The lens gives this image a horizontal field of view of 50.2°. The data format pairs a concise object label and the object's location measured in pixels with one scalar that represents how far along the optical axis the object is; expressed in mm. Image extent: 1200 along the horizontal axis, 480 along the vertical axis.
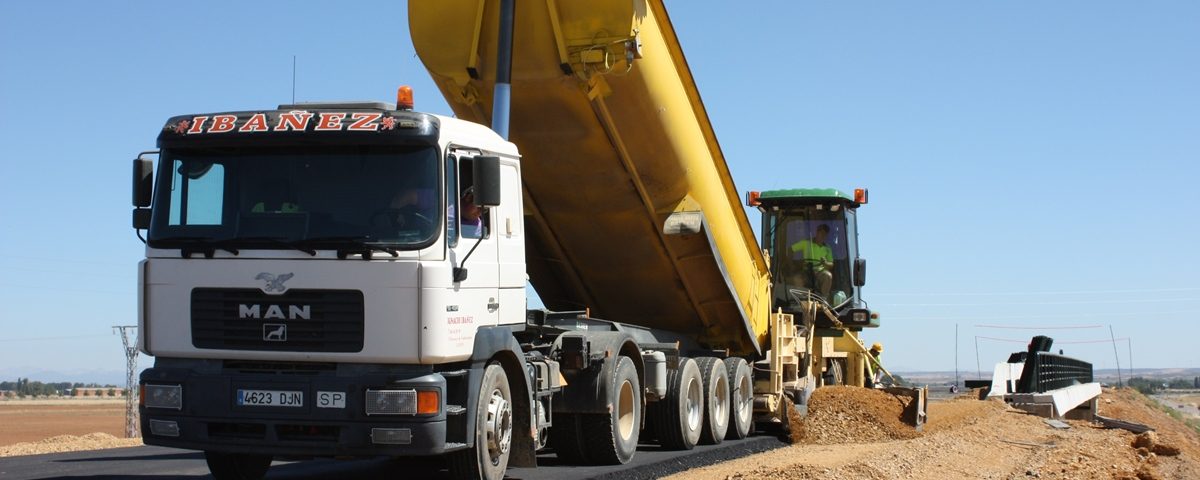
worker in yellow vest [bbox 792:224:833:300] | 19422
